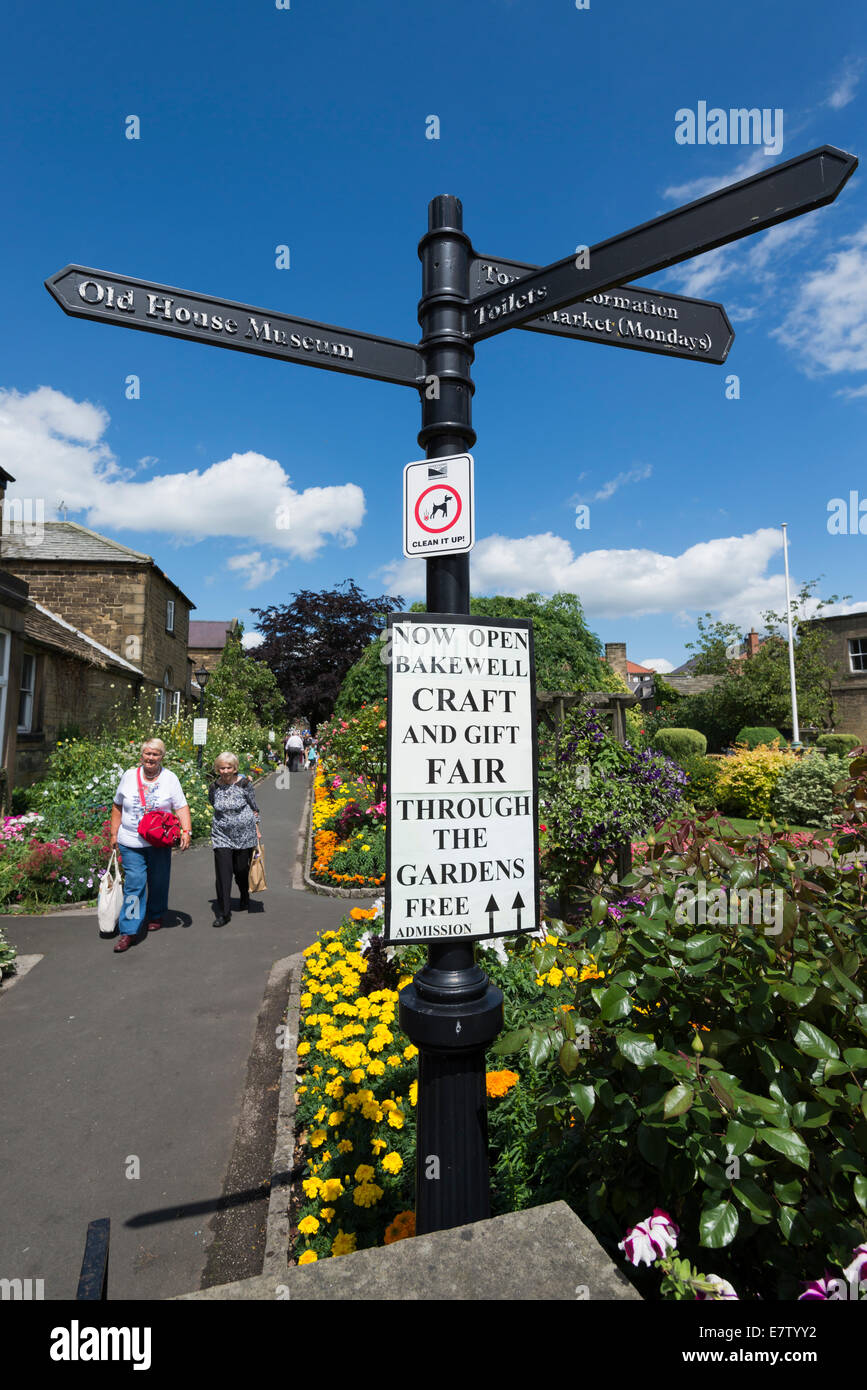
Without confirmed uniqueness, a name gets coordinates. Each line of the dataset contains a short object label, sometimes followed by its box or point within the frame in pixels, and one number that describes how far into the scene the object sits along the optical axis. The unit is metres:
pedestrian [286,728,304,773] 30.05
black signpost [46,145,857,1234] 1.84
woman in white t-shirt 6.31
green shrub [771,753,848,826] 13.71
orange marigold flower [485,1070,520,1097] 3.25
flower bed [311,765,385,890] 9.25
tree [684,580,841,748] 28.59
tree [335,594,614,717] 18.12
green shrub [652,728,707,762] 24.84
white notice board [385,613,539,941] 1.91
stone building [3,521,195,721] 21.05
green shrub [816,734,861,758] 24.05
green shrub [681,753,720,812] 17.41
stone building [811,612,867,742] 30.81
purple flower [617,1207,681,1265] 1.40
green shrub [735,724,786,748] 24.67
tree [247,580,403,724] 33.84
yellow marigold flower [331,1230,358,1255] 2.70
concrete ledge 1.31
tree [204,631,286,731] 33.12
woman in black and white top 7.17
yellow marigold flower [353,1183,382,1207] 2.85
